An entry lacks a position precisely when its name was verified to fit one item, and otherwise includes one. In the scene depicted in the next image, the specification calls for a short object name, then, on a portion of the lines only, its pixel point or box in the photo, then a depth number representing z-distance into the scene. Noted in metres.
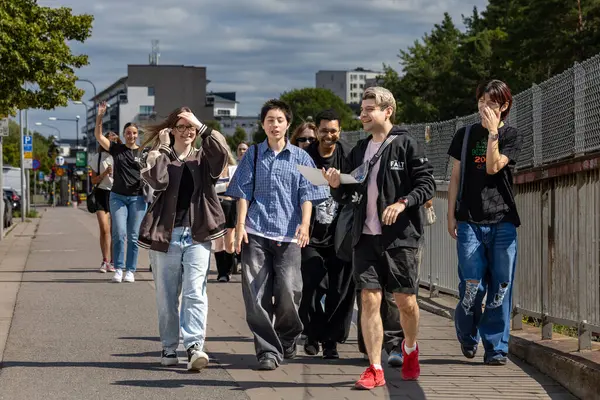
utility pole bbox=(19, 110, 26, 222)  46.86
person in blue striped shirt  8.05
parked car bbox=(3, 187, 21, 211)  45.54
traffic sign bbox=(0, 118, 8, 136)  27.36
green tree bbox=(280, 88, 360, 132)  141.75
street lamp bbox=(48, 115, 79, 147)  112.55
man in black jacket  7.29
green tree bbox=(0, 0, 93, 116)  24.06
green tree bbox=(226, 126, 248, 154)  143.00
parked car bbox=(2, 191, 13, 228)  34.02
